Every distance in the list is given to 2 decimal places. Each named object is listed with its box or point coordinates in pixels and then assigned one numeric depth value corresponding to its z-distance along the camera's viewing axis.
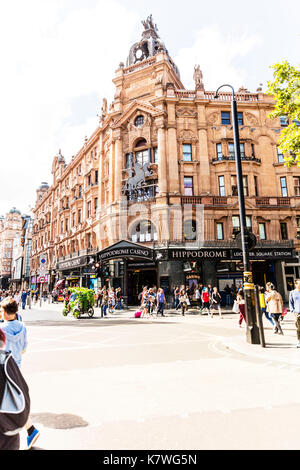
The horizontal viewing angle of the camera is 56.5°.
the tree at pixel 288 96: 13.09
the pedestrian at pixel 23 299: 26.85
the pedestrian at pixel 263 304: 11.95
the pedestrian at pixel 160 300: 18.42
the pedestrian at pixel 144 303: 18.23
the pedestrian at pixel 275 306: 10.05
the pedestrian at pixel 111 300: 21.50
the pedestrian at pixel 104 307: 18.30
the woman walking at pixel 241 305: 11.78
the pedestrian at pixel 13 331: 3.75
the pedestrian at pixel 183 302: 18.86
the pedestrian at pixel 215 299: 17.77
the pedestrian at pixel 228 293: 23.83
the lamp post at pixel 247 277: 8.41
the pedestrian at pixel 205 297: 18.76
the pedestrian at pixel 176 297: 21.85
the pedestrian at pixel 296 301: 8.42
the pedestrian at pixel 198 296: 21.80
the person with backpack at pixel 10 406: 2.35
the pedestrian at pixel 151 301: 19.01
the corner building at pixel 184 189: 23.83
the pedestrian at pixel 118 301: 23.08
